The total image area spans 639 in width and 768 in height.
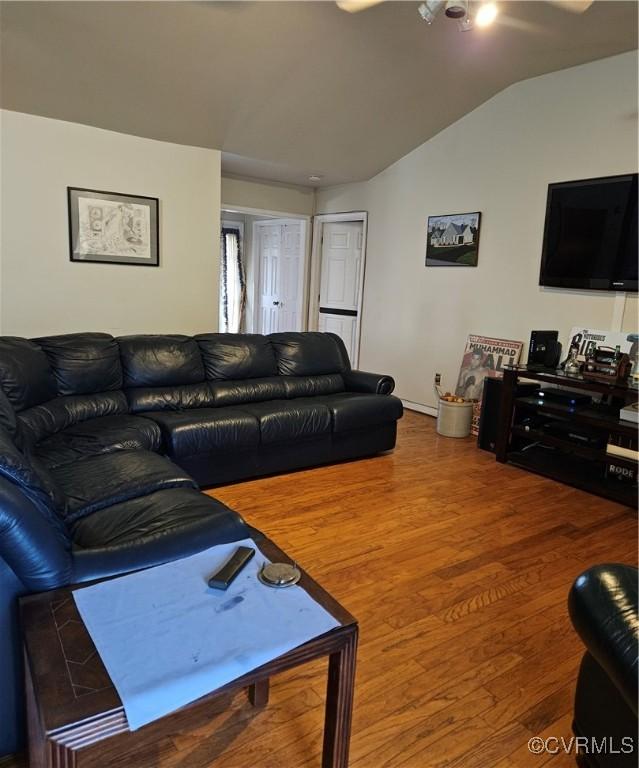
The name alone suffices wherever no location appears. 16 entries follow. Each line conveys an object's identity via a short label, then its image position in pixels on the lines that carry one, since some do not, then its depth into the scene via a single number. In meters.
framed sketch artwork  4.41
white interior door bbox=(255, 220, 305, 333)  7.16
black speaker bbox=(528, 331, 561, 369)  4.10
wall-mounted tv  3.73
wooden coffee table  0.98
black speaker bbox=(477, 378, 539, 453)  4.28
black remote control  1.37
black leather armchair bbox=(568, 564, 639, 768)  1.17
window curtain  8.27
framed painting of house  4.88
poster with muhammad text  4.64
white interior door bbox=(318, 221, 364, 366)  6.41
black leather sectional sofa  1.40
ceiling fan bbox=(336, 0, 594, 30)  2.46
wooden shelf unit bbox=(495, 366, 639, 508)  3.44
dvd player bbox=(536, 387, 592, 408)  3.83
